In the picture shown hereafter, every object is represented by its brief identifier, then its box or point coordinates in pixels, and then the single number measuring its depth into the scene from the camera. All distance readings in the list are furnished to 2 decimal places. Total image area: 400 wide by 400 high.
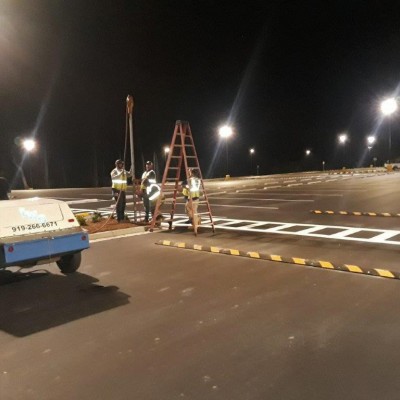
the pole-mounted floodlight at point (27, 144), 47.43
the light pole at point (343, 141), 78.19
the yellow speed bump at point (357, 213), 14.11
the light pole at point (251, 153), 82.57
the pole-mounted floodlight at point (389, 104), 42.66
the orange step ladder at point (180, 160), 11.16
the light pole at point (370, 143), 80.62
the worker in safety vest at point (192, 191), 11.34
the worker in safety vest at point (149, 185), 13.30
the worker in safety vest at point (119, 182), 12.84
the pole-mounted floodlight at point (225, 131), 52.36
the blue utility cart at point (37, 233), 6.11
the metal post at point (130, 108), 12.15
